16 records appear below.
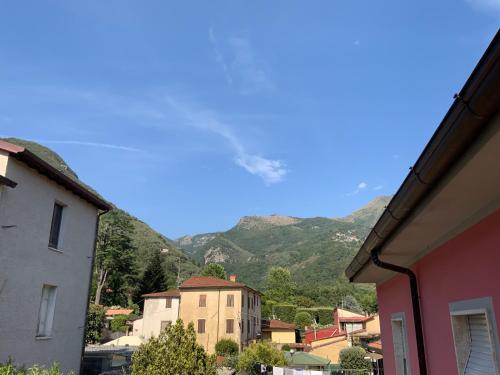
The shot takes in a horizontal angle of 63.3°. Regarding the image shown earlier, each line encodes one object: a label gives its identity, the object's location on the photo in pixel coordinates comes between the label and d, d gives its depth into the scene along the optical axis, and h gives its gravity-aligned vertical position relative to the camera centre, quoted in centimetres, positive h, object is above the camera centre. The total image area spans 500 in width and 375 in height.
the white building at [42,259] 955 +150
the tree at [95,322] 3540 -43
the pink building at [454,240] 186 +68
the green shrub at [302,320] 5858 -21
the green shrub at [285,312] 6169 +93
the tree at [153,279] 5838 +533
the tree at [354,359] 2762 -269
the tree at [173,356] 885 -82
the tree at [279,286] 7600 +616
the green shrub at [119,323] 4606 -71
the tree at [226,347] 3538 -244
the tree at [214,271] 6291 +699
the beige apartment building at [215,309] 3788 +80
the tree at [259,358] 2327 -219
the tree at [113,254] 5322 +802
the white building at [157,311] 4134 +62
